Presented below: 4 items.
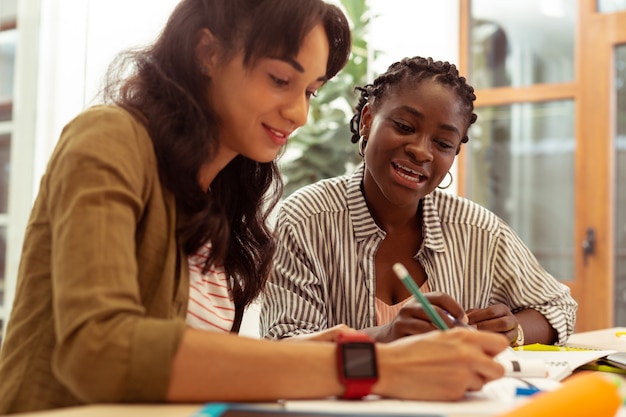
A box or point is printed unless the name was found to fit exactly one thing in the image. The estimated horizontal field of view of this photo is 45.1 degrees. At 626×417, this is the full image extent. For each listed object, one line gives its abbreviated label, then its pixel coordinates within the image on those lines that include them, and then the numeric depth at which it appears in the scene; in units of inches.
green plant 153.2
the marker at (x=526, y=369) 46.1
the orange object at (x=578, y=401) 29.0
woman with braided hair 69.3
